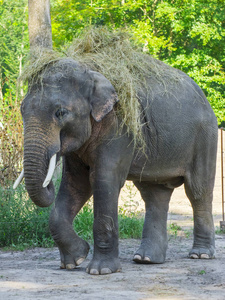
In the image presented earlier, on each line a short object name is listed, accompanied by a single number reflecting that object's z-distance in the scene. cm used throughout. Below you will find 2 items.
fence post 1804
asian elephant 1036
